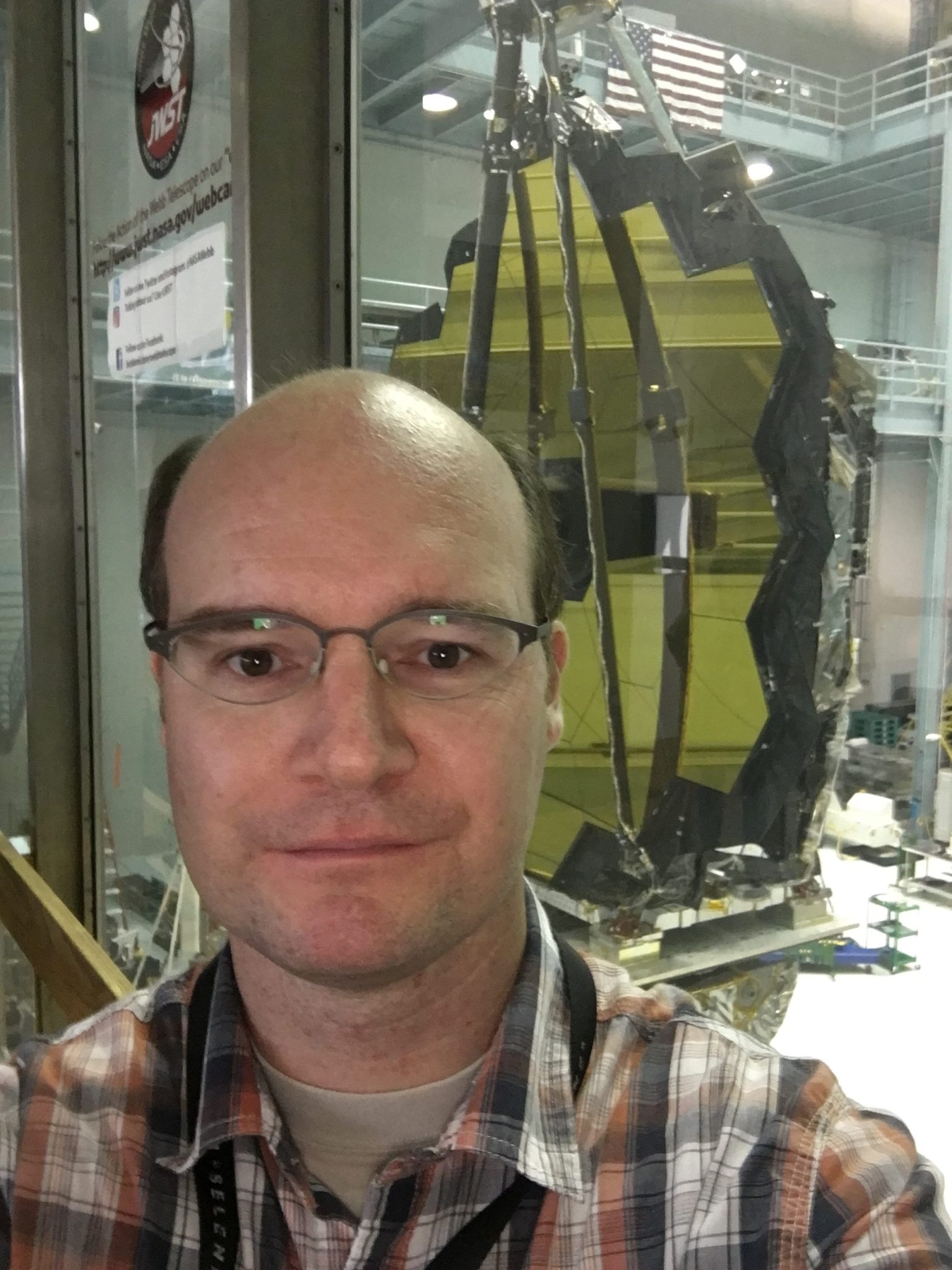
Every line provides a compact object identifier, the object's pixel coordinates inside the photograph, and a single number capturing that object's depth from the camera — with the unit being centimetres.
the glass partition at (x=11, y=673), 261
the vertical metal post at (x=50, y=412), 240
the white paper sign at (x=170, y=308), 156
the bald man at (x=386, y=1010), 74
